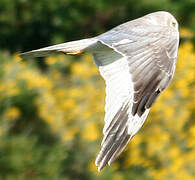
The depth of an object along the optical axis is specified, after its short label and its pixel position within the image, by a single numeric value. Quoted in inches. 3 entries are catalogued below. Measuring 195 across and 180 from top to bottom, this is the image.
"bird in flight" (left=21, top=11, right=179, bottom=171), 446.6
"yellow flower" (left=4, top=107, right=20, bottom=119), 785.6
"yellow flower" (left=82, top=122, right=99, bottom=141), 740.6
